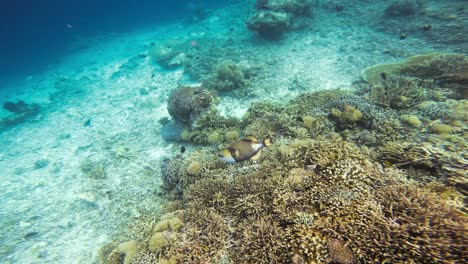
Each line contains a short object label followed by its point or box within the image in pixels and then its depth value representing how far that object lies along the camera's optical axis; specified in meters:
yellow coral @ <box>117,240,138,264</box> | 3.47
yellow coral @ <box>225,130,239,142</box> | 5.77
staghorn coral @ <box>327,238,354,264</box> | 2.33
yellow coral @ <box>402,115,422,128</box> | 4.67
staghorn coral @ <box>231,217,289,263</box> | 2.60
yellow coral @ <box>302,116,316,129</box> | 5.17
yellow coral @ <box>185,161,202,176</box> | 4.73
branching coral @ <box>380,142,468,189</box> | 3.08
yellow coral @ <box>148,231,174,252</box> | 3.26
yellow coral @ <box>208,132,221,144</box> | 6.12
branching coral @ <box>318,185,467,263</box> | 2.16
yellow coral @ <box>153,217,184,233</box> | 3.51
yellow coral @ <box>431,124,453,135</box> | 4.21
